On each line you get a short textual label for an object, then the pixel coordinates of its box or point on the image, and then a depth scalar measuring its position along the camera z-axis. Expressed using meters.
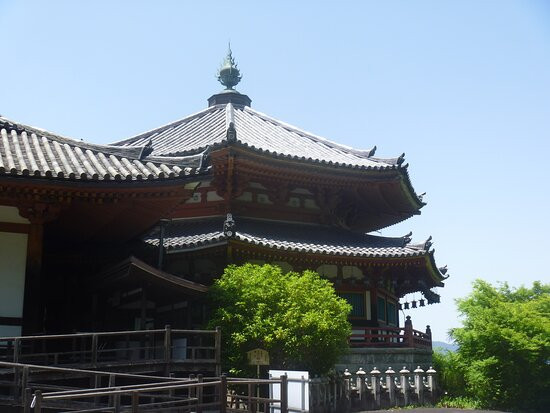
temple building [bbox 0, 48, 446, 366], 14.97
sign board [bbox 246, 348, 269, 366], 17.66
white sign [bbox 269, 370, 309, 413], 16.31
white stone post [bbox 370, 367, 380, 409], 20.30
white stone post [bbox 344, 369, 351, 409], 19.42
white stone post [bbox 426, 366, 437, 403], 22.03
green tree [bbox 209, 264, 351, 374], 18.05
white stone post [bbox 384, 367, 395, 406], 20.66
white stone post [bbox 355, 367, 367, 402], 19.94
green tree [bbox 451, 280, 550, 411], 20.75
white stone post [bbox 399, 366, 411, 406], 21.06
